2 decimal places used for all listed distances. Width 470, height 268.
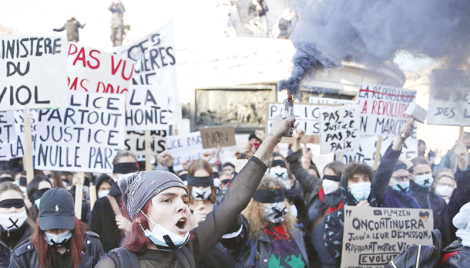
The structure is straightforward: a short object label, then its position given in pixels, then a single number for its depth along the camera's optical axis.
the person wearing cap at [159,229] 1.83
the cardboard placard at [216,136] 7.96
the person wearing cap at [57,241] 2.78
